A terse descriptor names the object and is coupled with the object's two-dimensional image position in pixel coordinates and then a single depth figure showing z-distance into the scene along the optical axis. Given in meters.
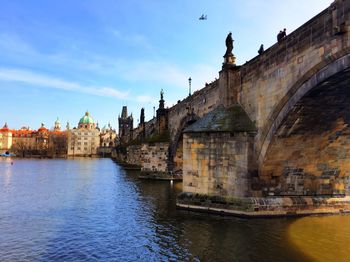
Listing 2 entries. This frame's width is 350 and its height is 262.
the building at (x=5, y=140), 172.00
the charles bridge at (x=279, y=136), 13.01
